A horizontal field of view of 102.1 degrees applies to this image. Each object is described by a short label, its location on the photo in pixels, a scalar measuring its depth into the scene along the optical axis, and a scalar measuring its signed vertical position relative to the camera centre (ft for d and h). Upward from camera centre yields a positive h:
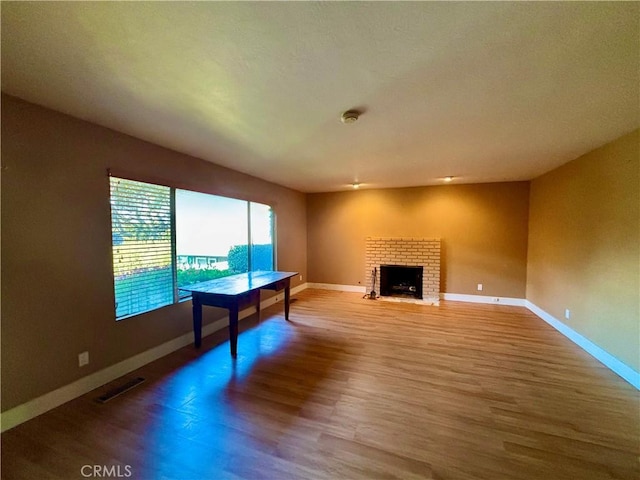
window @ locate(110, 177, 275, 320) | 8.74 -0.36
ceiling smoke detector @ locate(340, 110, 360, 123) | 6.98 +3.19
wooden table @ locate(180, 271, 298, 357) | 9.70 -2.43
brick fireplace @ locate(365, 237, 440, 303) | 18.04 -1.82
